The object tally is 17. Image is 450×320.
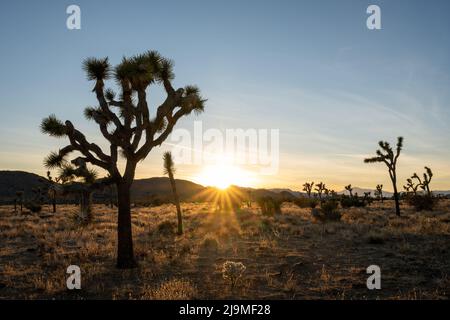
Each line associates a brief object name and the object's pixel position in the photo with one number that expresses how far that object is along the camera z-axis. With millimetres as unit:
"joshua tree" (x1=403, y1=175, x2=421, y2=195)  50719
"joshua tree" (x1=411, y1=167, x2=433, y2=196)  42844
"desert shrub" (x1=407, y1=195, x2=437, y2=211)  29812
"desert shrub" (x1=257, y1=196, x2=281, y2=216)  30112
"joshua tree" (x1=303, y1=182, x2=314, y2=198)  62575
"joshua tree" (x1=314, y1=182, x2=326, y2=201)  56281
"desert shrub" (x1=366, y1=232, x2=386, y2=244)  14219
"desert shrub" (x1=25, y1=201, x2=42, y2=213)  38750
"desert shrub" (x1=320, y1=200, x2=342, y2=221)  23280
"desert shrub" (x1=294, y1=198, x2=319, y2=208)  41475
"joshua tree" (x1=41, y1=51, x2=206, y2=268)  10914
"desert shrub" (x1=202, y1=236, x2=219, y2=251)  14711
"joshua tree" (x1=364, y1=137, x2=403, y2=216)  26062
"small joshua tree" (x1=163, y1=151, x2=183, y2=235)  20047
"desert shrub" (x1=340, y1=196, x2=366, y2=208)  38812
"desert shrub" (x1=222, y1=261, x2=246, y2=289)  8797
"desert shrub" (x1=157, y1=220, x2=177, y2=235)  19575
